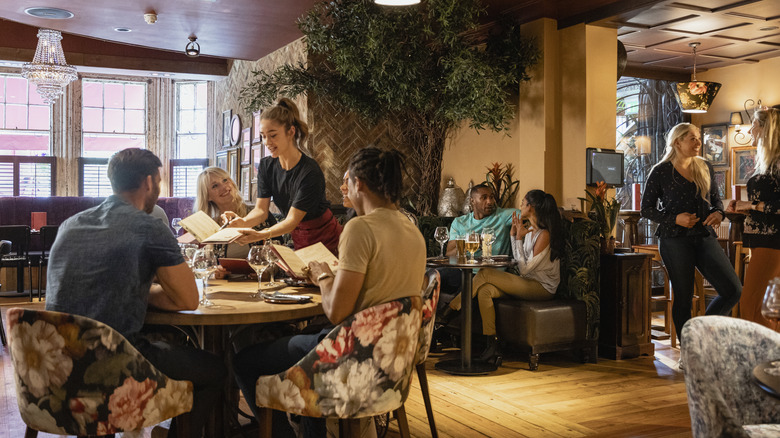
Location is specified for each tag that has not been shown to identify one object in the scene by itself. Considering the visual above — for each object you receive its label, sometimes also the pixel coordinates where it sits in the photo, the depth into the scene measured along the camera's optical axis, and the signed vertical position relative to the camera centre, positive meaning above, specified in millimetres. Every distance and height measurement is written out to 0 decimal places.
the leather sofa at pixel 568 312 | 4965 -652
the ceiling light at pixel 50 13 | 6672 +1963
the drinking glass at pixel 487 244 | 4953 -167
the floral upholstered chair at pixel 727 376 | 1850 -415
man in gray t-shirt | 2281 -150
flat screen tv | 5961 +465
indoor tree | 5676 +1325
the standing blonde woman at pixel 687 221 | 4637 +6
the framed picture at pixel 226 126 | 9859 +1312
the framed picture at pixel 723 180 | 9367 +557
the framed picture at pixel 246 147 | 9062 +932
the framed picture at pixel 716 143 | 9414 +1059
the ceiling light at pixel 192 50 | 7747 +1851
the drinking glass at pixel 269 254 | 2918 -143
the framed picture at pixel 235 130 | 9398 +1192
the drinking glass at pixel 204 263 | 2734 -171
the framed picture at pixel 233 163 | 9516 +757
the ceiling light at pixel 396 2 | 4504 +1399
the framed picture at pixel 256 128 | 8703 +1133
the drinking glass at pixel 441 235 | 5004 -103
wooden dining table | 2477 -339
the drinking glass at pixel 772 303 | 1900 -218
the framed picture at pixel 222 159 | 9961 +853
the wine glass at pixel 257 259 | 2904 -163
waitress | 3748 +186
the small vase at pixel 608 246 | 5391 -187
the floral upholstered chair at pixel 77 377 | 2111 -489
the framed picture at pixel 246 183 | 9078 +465
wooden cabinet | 5258 -632
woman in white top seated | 5039 -346
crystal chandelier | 8266 +1789
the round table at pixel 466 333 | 4738 -760
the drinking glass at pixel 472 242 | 4551 -137
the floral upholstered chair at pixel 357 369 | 2268 -491
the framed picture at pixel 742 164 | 9023 +751
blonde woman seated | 4355 +160
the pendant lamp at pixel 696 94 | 8031 +1457
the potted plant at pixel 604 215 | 5406 +49
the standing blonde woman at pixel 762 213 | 4324 +58
